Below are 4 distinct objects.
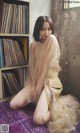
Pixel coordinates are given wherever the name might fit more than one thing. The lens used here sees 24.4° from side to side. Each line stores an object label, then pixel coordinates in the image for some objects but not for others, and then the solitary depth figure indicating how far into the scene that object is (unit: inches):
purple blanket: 55.7
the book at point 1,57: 72.6
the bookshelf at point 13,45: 71.4
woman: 66.1
